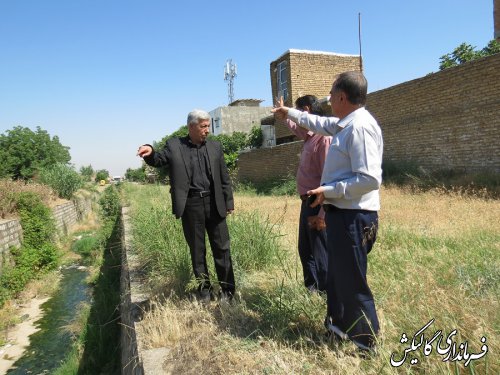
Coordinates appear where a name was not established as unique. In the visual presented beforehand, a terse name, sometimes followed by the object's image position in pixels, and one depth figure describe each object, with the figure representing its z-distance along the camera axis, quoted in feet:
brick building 59.16
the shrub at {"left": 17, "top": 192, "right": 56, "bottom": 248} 36.01
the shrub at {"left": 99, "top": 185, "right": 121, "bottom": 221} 52.93
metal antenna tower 132.57
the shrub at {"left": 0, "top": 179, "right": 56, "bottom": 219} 34.88
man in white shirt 7.14
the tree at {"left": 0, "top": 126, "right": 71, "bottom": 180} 68.35
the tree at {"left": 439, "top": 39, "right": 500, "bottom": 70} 58.90
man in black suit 11.14
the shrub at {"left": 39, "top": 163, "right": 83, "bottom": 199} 58.49
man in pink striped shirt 10.18
